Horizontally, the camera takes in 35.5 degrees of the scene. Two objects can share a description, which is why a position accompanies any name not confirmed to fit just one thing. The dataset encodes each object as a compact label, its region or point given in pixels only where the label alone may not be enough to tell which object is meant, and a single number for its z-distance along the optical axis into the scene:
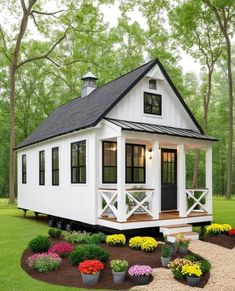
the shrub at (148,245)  10.29
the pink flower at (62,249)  9.74
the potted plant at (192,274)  7.81
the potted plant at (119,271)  7.92
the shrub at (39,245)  10.03
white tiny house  12.57
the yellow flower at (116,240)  10.90
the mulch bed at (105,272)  7.82
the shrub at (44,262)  8.63
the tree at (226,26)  29.28
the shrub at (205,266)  8.35
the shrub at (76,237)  11.38
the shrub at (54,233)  12.00
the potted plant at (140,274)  7.86
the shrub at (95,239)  11.09
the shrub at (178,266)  8.04
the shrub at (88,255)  8.86
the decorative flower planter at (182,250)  10.05
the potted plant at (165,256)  9.06
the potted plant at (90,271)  7.81
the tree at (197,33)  30.28
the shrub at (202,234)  12.32
